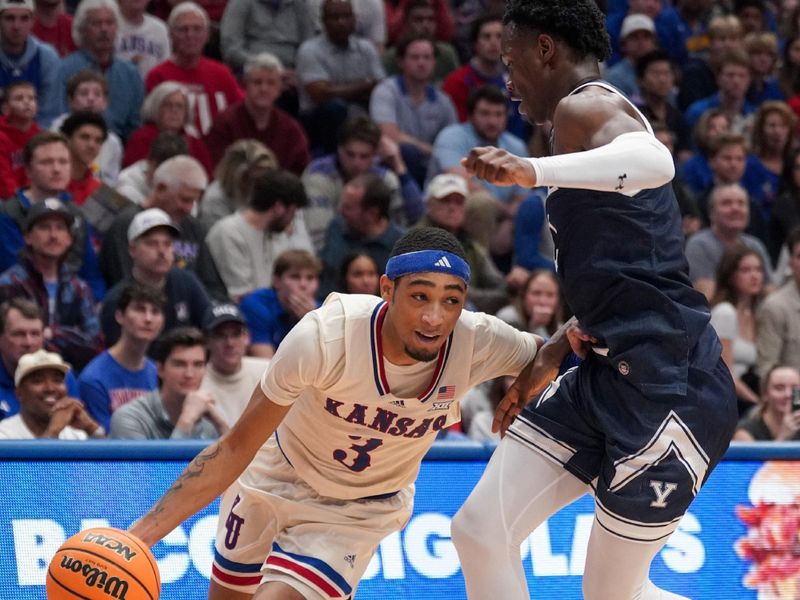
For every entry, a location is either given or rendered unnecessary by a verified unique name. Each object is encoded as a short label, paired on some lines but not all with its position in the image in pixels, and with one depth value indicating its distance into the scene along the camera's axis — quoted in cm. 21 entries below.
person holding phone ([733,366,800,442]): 1334
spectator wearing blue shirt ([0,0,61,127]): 1653
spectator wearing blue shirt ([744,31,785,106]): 2082
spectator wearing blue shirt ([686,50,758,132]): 1989
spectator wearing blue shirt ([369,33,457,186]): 1823
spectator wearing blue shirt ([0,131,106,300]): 1388
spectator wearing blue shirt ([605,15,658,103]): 2022
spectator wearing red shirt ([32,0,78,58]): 1833
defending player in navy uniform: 687
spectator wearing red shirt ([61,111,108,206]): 1513
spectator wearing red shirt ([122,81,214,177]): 1652
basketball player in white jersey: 741
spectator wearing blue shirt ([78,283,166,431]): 1250
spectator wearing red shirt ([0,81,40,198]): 1521
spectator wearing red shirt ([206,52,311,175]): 1713
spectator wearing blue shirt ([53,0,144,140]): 1713
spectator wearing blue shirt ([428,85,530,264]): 1743
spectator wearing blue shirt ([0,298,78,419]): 1219
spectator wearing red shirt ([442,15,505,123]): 1954
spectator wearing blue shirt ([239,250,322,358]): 1393
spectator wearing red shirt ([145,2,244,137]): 1761
